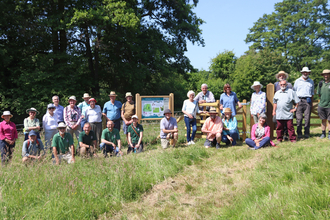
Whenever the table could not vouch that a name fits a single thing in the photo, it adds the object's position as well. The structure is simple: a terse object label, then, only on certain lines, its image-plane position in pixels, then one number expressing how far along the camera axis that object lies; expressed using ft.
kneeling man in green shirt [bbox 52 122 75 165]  21.85
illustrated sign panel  29.99
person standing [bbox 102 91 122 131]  27.43
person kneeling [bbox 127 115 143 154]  25.54
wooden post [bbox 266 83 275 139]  25.95
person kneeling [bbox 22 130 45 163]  21.66
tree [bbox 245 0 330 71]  130.52
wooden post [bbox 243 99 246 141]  27.32
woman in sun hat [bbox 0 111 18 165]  22.44
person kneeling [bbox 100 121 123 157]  24.07
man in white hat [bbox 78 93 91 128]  26.54
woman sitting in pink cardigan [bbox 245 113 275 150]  22.12
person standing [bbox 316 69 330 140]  23.34
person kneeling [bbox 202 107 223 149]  24.71
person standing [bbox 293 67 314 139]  24.25
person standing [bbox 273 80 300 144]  23.38
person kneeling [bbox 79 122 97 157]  22.93
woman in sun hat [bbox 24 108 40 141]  23.22
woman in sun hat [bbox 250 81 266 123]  24.86
